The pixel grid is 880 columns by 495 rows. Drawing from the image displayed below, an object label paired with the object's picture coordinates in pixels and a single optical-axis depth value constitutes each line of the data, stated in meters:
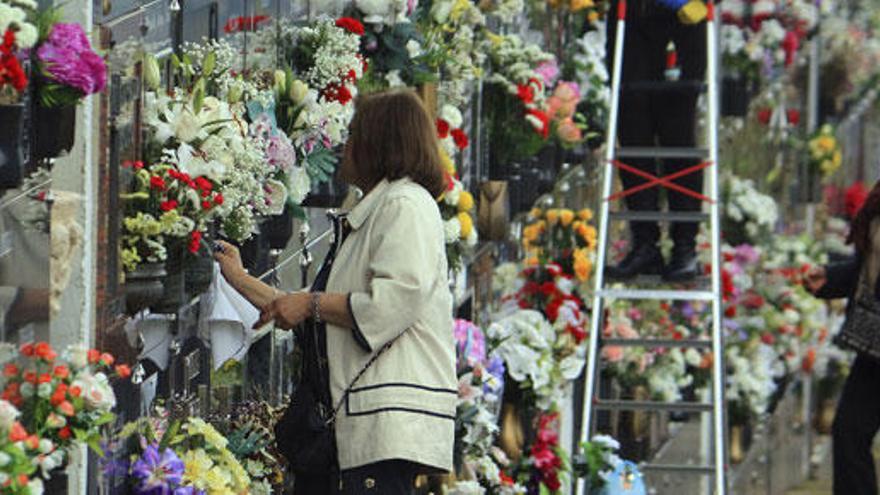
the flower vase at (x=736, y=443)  32.00
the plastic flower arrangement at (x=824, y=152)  40.39
